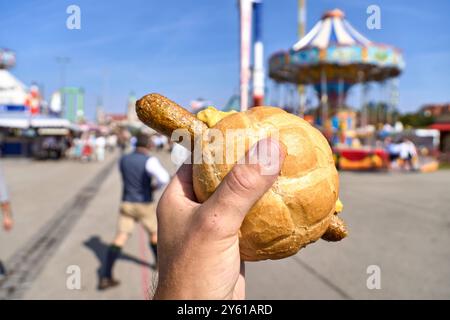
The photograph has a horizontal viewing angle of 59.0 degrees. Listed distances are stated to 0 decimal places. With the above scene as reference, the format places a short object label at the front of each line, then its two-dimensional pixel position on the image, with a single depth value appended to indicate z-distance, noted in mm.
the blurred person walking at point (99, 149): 25062
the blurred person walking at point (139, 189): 4992
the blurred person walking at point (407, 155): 17697
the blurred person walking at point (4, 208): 4996
